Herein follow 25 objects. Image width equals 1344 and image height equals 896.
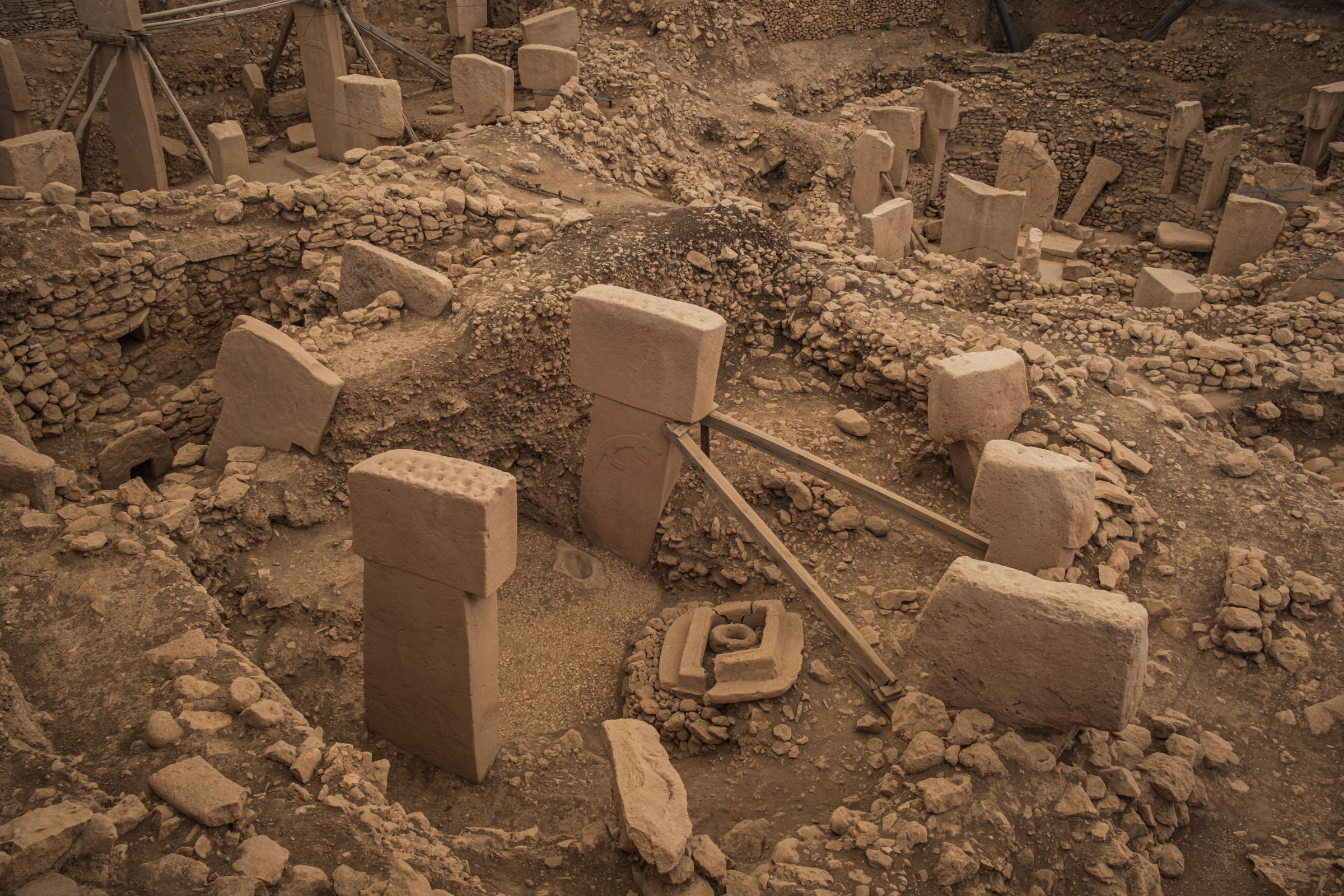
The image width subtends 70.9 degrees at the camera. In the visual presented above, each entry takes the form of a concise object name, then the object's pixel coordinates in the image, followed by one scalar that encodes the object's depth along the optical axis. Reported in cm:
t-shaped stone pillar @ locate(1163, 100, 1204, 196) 1306
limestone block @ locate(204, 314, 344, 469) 582
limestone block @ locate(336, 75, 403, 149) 862
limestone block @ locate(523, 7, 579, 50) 1068
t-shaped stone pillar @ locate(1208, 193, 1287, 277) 975
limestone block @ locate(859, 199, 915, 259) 941
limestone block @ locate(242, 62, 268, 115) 1155
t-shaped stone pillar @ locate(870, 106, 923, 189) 1230
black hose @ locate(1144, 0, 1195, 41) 1532
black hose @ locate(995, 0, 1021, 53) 1653
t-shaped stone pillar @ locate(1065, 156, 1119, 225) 1391
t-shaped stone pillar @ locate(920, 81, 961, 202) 1323
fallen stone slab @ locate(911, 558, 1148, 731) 386
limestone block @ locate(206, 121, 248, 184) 858
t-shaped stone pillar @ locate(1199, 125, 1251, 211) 1245
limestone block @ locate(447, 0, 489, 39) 1220
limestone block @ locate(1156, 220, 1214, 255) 1227
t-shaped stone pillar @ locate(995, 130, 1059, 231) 1335
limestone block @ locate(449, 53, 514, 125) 901
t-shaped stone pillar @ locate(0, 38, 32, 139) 888
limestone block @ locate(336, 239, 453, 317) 668
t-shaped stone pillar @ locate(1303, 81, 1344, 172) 1197
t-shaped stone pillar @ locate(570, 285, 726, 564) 539
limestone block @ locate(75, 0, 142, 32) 793
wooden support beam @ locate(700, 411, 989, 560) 522
